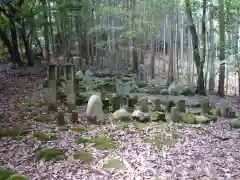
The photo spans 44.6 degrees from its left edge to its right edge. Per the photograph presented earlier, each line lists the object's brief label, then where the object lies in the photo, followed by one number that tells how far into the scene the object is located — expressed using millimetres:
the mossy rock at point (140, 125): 5317
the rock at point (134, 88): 9219
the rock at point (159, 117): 5789
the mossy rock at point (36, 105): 6503
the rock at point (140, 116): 5681
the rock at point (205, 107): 6492
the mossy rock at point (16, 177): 3066
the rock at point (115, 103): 6305
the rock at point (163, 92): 9368
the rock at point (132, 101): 6766
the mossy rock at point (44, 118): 5453
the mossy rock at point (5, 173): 3172
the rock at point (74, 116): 5348
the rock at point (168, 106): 6594
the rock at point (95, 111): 5426
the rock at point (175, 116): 5820
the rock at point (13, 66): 12666
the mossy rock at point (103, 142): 4344
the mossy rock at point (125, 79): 10730
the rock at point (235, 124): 5602
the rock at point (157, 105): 6581
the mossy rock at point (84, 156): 3873
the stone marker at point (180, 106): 6458
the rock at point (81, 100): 6832
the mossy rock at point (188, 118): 5801
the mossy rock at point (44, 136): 4527
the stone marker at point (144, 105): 6352
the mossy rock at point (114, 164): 3739
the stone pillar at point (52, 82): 5738
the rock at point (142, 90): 9293
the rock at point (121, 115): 5667
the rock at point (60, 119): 5164
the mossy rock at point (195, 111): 6571
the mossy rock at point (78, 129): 4943
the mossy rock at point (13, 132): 4770
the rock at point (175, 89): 9406
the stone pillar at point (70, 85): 5699
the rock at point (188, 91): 9695
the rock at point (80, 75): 10055
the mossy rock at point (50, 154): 3900
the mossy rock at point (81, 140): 4477
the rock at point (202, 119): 5840
